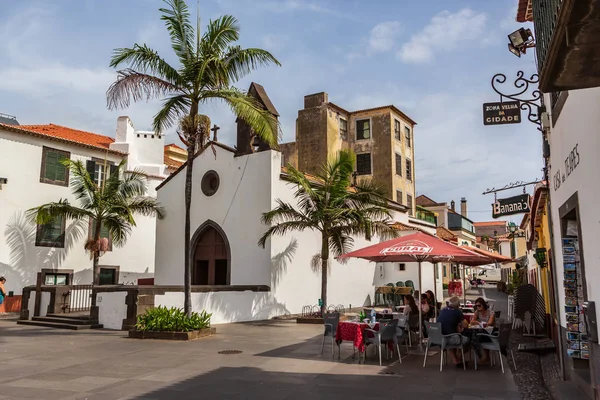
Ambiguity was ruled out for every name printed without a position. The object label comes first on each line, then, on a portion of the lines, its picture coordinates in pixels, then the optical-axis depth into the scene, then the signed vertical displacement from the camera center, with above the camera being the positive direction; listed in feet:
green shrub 46.34 -3.52
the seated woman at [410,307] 39.86 -1.83
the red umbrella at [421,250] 34.23 +2.41
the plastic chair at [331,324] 36.45 -2.96
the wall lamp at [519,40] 32.83 +15.97
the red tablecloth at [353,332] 33.68 -3.33
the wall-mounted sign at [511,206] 33.91 +5.36
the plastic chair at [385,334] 33.01 -3.31
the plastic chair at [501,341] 30.42 -3.48
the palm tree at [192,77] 47.29 +19.71
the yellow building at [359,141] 128.67 +37.53
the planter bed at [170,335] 45.44 -4.70
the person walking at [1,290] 59.16 -0.81
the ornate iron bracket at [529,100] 30.01 +11.35
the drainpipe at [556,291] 27.02 -0.37
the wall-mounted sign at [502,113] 30.25 +10.29
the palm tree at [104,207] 74.13 +11.86
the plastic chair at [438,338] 30.99 -3.36
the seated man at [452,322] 31.83 -2.40
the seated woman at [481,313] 37.73 -2.16
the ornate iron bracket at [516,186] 36.27 +7.15
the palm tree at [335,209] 61.36 +9.33
